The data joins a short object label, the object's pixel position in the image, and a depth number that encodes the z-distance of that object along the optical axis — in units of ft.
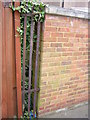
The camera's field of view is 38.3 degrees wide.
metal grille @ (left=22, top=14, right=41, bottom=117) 6.77
